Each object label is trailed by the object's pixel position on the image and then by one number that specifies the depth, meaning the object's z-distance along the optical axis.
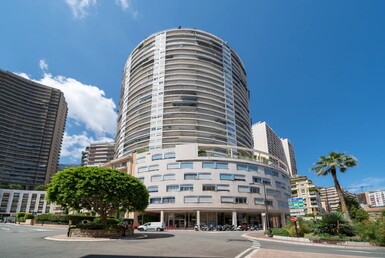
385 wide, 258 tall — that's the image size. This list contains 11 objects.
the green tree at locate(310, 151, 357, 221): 35.00
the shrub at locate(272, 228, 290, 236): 25.15
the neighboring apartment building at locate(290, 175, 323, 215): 102.54
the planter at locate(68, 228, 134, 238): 22.61
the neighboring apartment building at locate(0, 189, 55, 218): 106.94
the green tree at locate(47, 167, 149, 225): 23.30
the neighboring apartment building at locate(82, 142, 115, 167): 149.00
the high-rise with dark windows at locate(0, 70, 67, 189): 121.19
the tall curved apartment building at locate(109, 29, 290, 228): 48.47
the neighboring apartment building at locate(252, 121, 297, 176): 138.50
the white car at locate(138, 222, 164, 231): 38.72
